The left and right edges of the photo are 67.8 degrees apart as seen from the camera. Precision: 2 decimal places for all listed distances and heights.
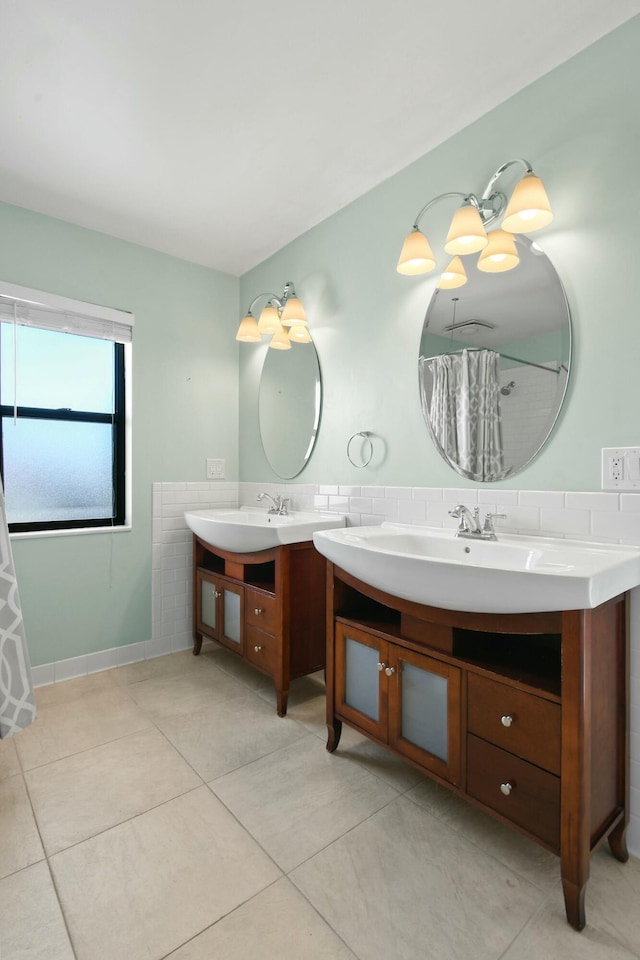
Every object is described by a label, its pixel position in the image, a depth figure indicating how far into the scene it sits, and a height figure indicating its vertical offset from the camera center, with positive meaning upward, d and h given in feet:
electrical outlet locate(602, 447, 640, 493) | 4.62 +0.10
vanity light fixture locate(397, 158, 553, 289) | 4.91 +2.79
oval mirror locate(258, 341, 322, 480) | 8.63 +1.41
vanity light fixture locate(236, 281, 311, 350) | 8.16 +2.81
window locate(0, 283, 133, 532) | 8.04 +1.23
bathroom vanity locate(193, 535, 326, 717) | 6.96 -2.05
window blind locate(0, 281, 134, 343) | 7.79 +2.89
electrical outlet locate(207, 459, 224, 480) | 10.22 +0.23
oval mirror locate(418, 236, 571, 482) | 5.32 +1.40
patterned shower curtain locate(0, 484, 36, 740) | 5.60 -2.14
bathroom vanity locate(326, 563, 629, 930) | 3.76 -2.16
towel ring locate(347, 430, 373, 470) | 7.53 +0.48
